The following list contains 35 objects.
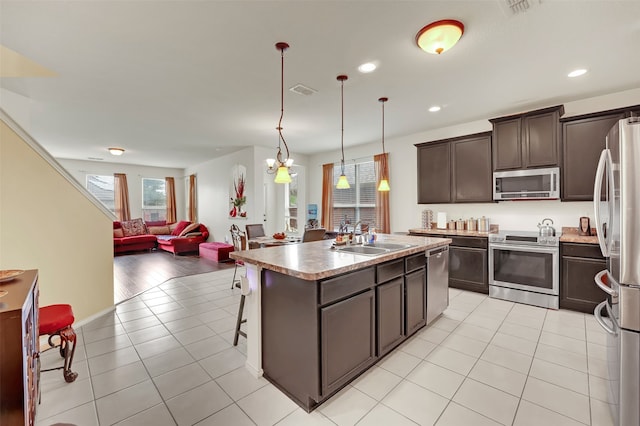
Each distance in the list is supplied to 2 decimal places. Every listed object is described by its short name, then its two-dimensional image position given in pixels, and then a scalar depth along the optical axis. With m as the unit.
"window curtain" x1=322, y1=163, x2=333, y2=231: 6.92
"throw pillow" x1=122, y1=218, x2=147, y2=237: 8.23
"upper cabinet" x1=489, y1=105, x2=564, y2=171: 3.52
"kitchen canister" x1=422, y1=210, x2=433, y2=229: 5.02
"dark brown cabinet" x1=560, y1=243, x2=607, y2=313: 3.12
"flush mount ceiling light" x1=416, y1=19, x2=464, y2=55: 2.09
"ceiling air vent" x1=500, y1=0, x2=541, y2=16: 1.89
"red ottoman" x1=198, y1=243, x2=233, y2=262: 6.60
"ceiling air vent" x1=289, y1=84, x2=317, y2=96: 3.21
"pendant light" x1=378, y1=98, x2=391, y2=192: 5.68
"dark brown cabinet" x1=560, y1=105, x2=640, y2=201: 3.25
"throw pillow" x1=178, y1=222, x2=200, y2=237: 8.00
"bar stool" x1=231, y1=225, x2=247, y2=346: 4.01
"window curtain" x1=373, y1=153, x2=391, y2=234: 5.72
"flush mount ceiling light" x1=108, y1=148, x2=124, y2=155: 6.28
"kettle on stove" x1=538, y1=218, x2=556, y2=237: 3.49
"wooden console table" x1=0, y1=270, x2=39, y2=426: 1.12
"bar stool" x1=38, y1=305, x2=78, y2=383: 1.98
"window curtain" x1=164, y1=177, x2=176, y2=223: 9.75
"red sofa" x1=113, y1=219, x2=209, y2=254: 7.70
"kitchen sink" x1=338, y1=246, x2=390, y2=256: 2.70
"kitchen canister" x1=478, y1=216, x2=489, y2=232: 4.33
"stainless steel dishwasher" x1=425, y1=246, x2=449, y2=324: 2.90
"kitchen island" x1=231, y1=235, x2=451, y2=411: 1.73
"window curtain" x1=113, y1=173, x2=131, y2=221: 8.71
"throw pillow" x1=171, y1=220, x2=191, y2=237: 8.53
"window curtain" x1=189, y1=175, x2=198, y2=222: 9.16
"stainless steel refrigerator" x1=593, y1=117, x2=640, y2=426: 1.41
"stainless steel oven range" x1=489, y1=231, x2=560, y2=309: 3.38
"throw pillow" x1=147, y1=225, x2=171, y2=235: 8.84
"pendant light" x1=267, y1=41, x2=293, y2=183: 2.83
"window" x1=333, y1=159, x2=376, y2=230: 6.27
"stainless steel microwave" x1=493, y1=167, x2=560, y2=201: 3.55
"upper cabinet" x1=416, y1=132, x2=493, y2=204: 4.18
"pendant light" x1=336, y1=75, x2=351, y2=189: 3.38
